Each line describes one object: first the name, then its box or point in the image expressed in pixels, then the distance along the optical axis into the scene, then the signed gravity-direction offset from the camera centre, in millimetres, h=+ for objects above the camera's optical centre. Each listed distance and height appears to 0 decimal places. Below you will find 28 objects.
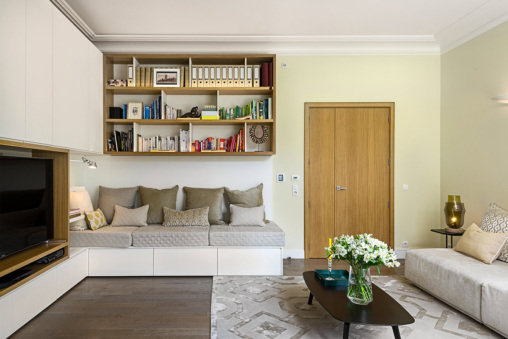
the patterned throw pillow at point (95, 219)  3791 -613
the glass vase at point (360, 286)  2305 -850
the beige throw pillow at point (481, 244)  2912 -710
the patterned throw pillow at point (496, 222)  2978 -524
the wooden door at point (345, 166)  4562 +36
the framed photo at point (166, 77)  4301 +1222
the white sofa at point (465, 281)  2412 -974
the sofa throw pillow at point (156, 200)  4219 -420
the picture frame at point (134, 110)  4320 +783
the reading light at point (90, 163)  3865 +60
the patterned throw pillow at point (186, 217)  4012 -610
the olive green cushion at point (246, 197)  4312 -385
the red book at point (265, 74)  4301 +1267
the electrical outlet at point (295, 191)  4555 -318
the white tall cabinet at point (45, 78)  2324 +794
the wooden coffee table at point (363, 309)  2049 -969
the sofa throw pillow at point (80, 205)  3770 -433
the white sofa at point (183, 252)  3742 -981
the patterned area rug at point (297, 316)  2439 -1251
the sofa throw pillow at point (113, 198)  4176 -398
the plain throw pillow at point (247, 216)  4039 -600
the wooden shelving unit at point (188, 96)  4230 +1015
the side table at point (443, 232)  3744 -763
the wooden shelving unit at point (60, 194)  3266 -262
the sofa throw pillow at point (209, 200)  4207 -421
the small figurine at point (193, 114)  4332 +735
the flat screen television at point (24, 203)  2508 -298
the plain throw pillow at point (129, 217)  4012 -606
